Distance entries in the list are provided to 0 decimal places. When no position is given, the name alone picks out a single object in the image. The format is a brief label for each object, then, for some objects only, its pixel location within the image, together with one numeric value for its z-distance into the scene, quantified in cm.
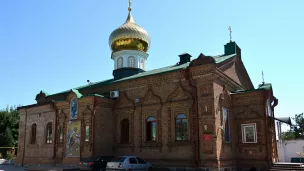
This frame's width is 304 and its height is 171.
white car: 1434
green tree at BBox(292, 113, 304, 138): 4406
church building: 1512
